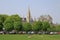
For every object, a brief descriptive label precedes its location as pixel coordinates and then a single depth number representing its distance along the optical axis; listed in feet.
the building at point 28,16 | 543.80
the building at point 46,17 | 481.63
